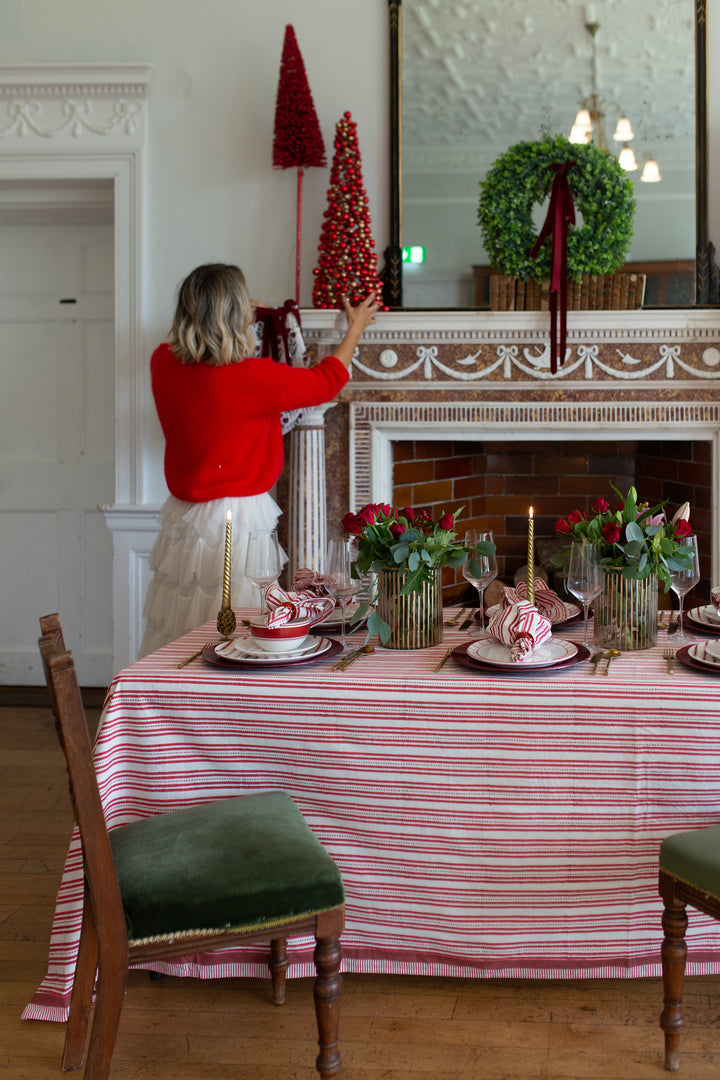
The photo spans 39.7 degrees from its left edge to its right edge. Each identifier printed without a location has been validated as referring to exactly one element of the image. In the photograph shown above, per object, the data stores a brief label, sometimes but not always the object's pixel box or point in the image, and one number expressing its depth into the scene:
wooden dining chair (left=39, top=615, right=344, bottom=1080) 1.46
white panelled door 4.20
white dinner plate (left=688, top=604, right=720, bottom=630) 2.18
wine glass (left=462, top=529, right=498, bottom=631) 2.07
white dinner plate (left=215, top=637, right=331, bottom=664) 1.98
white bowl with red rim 2.00
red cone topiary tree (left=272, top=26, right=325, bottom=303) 3.45
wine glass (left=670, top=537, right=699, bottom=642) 2.02
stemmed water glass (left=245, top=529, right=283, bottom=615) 2.19
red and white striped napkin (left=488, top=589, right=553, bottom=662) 1.92
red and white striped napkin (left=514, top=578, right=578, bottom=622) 2.25
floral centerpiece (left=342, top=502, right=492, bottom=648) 2.05
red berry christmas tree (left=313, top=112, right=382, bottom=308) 3.47
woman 2.78
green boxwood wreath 3.38
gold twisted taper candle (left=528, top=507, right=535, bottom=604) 1.92
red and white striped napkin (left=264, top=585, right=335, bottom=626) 2.02
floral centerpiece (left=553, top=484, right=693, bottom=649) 2.01
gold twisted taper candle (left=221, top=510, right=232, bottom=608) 2.13
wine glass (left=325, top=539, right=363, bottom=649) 2.08
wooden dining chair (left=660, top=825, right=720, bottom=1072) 1.60
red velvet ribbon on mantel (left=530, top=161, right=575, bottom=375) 3.33
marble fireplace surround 3.49
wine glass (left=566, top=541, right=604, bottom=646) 1.97
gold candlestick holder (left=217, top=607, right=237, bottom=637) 2.22
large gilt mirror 3.49
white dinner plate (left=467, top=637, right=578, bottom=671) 1.89
